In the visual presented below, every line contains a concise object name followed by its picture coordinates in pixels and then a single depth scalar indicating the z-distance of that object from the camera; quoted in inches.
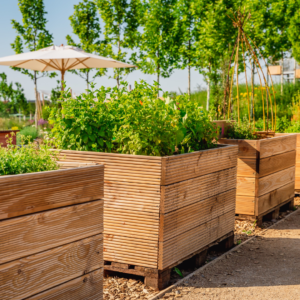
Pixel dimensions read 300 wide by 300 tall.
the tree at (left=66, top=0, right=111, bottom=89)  617.6
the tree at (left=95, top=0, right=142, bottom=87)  599.8
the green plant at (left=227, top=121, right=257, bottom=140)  193.0
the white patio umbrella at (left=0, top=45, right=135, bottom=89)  326.3
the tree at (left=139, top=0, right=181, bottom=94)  616.4
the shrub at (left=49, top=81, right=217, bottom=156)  112.7
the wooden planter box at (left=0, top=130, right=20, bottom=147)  275.2
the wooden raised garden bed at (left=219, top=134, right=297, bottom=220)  174.1
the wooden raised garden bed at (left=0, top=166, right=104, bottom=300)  68.9
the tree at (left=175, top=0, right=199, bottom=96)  610.9
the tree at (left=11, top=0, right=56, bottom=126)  608.7
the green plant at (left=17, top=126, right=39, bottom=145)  367.7
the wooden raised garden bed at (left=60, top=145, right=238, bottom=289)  106.0
